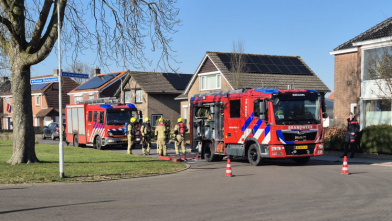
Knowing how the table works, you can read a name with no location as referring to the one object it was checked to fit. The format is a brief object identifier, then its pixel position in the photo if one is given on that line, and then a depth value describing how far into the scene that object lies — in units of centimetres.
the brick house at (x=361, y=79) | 2598
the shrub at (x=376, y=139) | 2020
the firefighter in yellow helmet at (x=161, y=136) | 2202
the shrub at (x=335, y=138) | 2266
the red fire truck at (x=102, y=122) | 2895
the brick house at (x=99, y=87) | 5856
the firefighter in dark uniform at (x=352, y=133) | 2064
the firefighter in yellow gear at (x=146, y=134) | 2374
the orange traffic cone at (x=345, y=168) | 1486
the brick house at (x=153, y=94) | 5119
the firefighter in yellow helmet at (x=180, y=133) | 2267
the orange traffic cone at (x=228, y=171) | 1501
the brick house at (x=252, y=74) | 3869
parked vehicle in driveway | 4429
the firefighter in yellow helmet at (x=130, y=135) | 2416
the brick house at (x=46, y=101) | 6812
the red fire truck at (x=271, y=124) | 1717
